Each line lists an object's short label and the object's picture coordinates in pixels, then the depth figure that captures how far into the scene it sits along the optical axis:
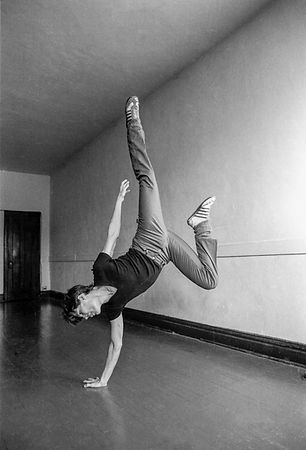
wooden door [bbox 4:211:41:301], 9.43
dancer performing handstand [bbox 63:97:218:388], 2.54
